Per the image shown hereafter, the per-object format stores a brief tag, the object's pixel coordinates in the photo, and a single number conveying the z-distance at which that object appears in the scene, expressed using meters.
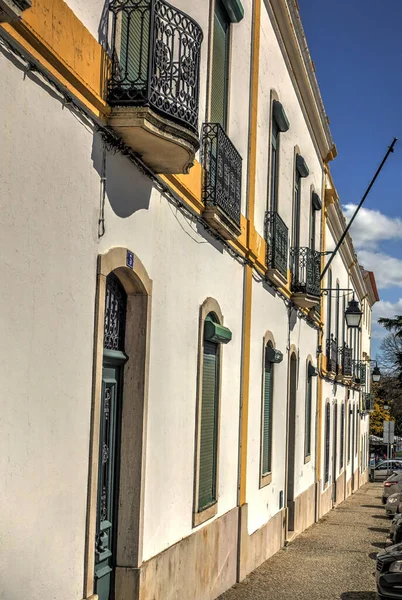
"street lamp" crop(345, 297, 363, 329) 22.25
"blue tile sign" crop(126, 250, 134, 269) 6.77
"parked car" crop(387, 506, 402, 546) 13.76
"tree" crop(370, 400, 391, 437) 64.31
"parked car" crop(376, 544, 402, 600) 9.30
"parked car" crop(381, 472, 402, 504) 24.78
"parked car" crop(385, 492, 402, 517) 21.95
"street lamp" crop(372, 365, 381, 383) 37.22
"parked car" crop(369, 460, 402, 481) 39.74
